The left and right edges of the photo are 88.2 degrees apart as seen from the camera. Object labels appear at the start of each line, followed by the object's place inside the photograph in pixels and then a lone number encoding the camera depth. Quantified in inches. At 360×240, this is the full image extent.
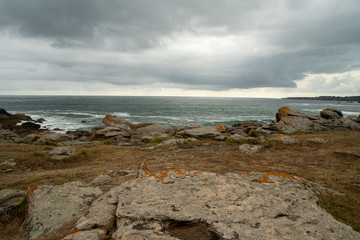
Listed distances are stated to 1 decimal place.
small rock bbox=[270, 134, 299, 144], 582.2
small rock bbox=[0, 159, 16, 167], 427.8
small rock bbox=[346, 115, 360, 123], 1066.3
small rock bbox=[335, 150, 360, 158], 412.2
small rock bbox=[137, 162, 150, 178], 248.7
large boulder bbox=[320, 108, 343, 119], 1206.9
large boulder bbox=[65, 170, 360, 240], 111.0
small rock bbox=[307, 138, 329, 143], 577.0
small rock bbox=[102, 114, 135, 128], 1176.6
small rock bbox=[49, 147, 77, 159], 504.2
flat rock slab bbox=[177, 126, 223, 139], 746.4
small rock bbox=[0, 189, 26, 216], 183.7
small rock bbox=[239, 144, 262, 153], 514.6
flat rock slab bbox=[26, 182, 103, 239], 154.2
